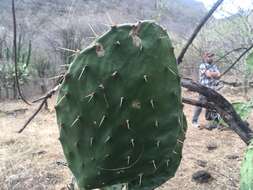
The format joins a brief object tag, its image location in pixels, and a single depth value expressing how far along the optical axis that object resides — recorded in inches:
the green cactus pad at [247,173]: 38.1
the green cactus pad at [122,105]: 26.9
